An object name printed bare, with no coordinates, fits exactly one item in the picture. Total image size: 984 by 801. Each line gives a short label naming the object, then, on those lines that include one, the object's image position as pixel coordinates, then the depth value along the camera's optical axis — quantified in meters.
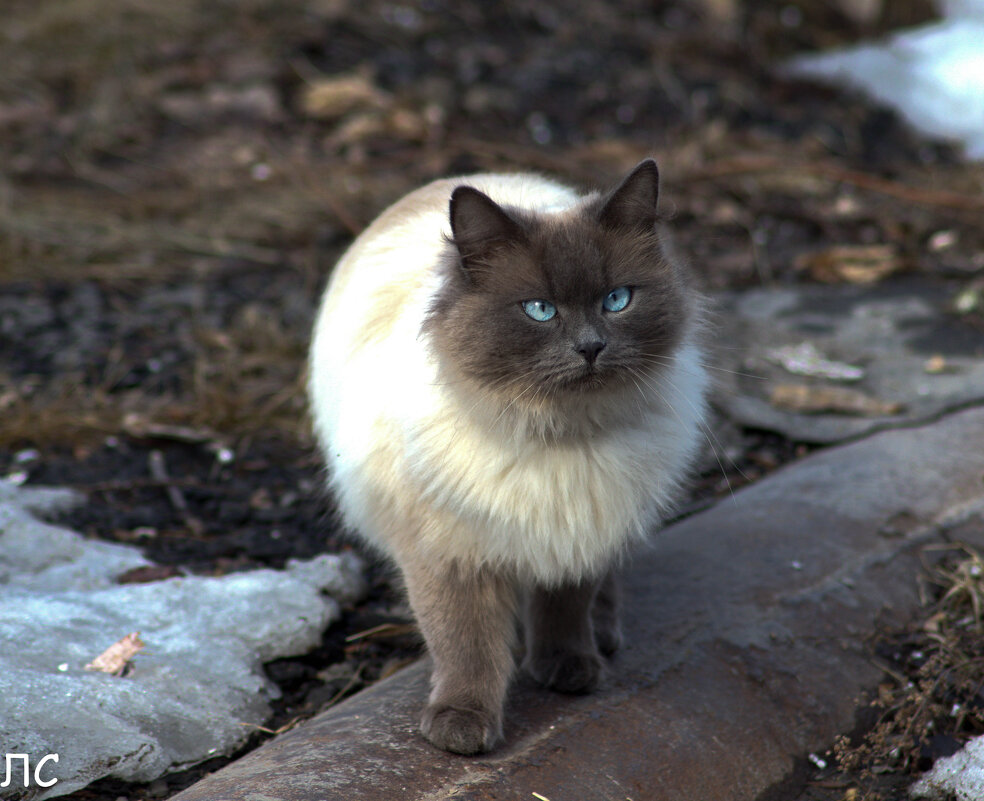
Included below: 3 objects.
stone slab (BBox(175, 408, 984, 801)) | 4.50
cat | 4.71
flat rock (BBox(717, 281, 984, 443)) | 8.35
